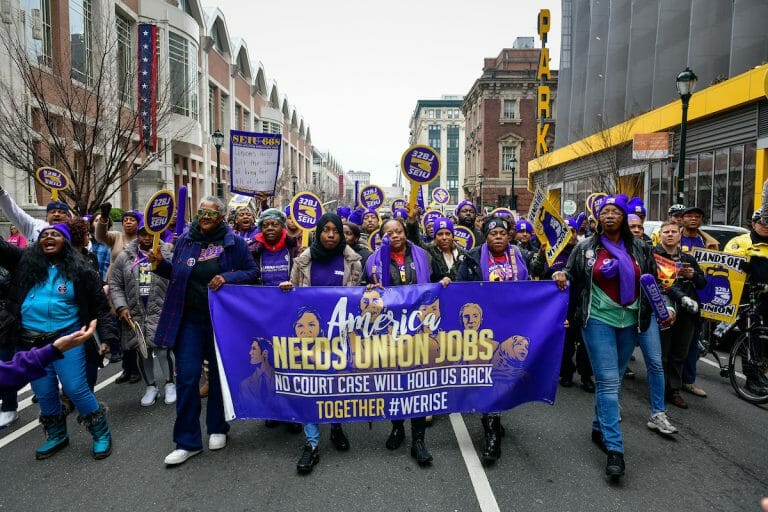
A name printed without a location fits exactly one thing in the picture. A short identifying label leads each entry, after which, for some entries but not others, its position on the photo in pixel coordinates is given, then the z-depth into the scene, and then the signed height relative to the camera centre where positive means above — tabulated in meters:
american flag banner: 17.14 +4.62
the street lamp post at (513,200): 34.94 +1.33
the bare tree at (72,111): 13.01 +2.70
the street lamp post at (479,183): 57.59 +3.92
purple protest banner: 4.37 -1.07
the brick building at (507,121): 61.69 +11.40
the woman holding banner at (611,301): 4.15 -0.61
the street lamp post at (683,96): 12.74 +3.03
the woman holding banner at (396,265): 4.62 -0.39
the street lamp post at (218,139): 20.92 +3.08
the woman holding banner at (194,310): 4.36 -0.75
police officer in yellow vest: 5.80 -0.44
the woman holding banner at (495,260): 4.79 -0.36
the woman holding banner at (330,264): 4.53 -0.39
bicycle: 5.73 -1.34
